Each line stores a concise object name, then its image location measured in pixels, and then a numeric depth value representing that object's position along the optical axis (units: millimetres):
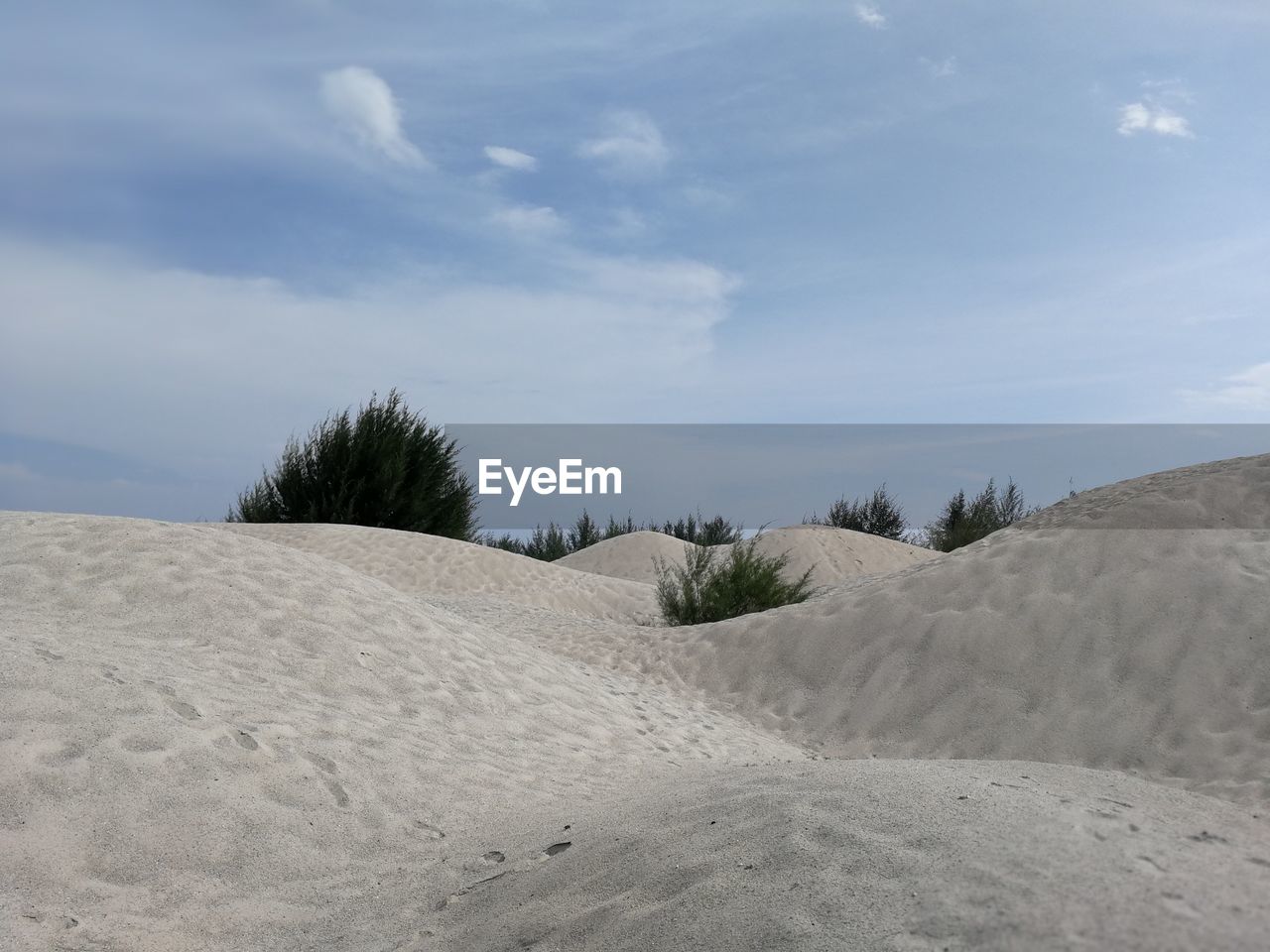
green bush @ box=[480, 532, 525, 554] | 23609
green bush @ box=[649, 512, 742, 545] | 24625
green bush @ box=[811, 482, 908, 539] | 22953
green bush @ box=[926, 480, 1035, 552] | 16953
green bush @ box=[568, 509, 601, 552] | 25141
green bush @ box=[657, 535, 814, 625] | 11164
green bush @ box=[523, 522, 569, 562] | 23625
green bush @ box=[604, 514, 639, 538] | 25578
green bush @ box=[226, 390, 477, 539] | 17016
